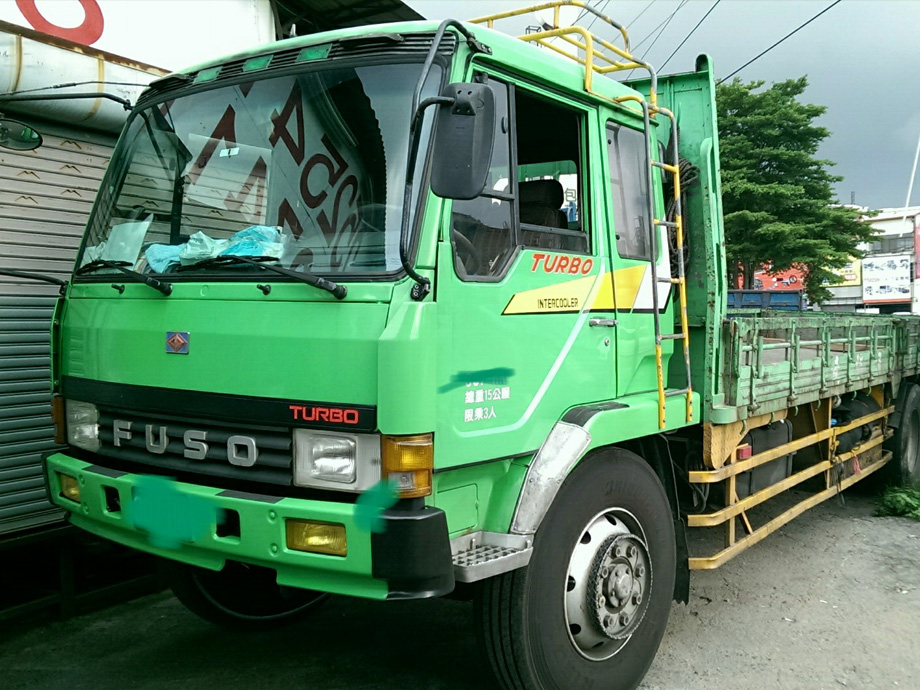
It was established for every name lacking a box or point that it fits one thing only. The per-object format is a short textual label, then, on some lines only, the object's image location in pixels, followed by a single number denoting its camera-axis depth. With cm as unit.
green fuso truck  254
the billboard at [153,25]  491
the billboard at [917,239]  4075
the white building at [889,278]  4006
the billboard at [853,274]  4312
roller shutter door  442
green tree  2233
